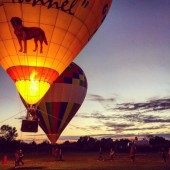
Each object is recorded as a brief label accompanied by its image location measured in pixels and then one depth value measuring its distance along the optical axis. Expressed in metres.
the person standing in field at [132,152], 14.92
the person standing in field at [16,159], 13.61
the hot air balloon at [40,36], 10.32
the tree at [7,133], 59.02
